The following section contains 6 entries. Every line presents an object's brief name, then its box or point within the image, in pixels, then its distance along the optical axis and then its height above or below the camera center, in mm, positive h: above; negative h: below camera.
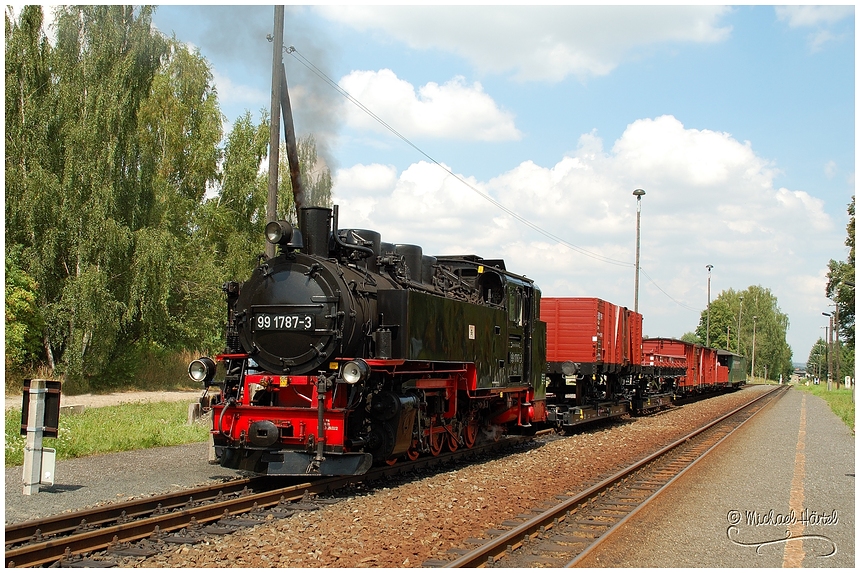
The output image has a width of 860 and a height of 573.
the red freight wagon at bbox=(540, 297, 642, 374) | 17078 +203
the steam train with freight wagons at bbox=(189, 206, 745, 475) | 8391 -276
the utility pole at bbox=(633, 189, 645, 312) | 31531 +6608
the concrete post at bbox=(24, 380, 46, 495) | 7828 -1230
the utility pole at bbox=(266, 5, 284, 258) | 12570 +3533
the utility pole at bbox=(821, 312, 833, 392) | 52438 -214
